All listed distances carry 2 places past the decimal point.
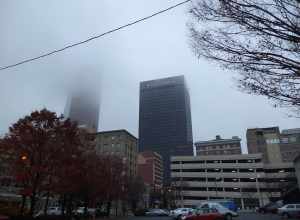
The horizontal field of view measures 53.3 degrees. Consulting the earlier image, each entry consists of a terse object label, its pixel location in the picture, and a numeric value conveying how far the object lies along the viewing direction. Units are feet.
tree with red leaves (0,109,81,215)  84.48
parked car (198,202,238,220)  85.38
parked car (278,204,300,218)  111.96
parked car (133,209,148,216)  189.12
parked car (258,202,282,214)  168.78
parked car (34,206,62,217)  147.33
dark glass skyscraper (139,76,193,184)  624.18
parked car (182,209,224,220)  77.82
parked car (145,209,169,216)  179.63
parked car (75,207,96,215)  159.59
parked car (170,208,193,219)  115.30
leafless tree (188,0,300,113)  23.34
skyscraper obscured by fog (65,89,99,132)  570.74
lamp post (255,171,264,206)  291.22
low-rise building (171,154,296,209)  297.33
